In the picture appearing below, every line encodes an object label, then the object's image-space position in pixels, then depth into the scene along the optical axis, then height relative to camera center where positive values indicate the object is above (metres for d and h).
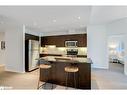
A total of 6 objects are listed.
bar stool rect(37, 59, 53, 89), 2.90 -0.84
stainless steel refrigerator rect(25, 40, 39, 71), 4.13 -0.35
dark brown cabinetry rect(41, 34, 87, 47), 4.84 +0.58
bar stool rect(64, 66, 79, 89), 2.31 -0.67
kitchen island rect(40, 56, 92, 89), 2.53 -0.92
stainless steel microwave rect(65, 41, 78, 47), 4.94 +0.29
